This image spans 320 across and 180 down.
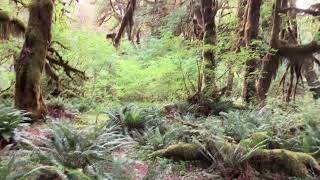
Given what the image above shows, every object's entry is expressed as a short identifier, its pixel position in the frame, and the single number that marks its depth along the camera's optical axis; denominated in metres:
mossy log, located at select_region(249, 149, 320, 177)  3.81
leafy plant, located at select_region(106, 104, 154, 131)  5.51
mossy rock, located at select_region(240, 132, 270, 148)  4.10
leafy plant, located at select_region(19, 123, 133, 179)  2.97
